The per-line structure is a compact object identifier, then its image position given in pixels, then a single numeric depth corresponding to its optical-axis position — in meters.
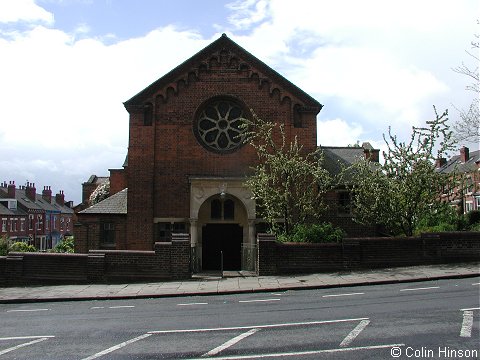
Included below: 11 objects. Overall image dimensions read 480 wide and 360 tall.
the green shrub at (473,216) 25.48
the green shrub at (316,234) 19.81
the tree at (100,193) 34.19
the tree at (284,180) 21.44
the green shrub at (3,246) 22.17
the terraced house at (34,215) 69.94
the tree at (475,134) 19.38
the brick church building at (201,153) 23.69
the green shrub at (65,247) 30.30
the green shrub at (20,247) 24.05
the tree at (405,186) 20.33
